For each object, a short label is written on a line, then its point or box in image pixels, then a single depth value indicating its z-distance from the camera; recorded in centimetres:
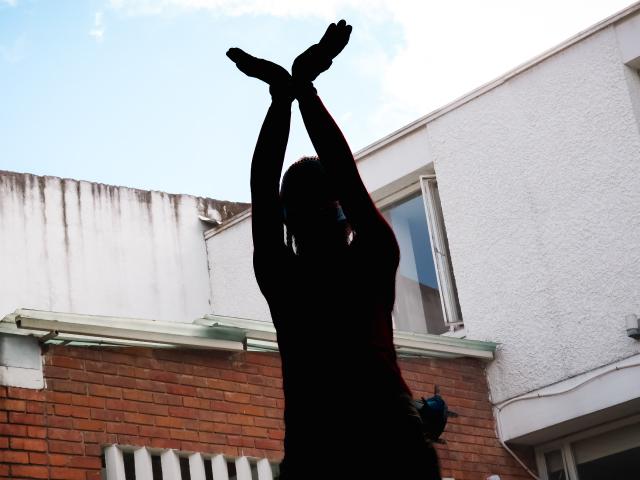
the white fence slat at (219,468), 709
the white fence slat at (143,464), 673
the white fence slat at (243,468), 720
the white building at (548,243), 840
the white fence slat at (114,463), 659
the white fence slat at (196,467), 696
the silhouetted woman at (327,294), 239
